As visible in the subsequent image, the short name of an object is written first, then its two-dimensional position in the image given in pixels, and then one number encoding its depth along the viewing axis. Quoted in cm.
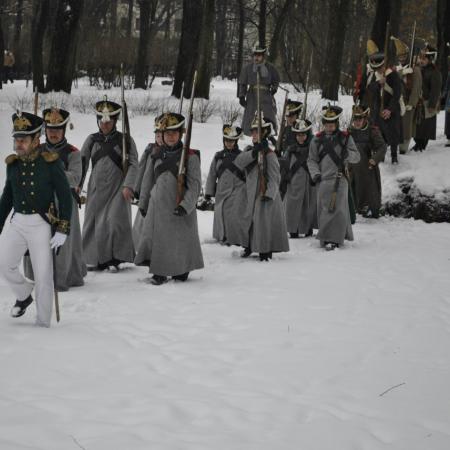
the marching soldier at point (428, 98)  1595
